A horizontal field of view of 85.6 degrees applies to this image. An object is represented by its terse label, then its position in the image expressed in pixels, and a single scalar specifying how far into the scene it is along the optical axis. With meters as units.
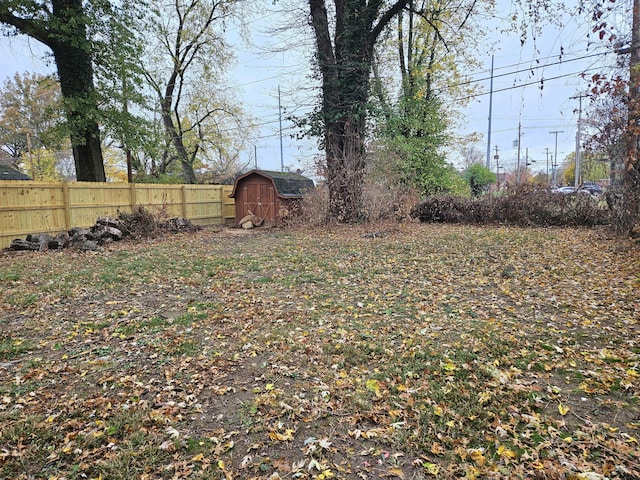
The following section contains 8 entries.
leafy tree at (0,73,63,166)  24.39
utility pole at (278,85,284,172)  12.27
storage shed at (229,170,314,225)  13.88
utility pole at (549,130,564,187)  36.66
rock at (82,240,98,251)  8.27
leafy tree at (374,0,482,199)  15.37
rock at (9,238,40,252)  8.12
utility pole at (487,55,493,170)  23.66
